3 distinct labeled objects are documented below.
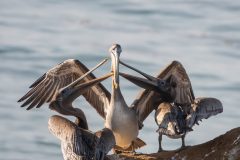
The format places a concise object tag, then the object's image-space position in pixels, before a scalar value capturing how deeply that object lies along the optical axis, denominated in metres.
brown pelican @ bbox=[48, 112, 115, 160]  12.67
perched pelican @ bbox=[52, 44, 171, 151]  14.16
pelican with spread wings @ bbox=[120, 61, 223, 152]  13.47
